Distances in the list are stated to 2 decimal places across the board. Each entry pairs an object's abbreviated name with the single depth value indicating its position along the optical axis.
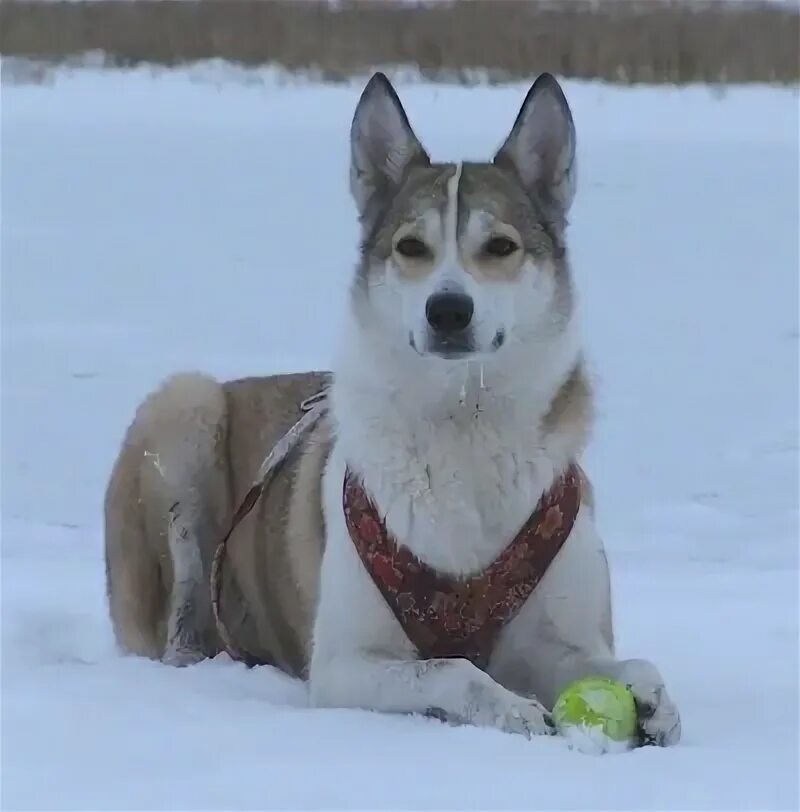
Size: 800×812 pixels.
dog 6.99
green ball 6.21
